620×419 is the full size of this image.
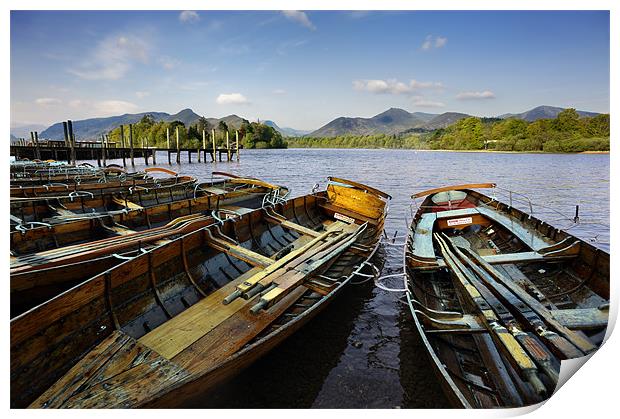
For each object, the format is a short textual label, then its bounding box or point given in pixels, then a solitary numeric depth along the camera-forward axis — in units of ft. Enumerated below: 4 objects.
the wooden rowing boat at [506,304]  11.60
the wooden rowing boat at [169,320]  10.28
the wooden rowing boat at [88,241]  15.76
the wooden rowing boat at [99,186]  38.32
